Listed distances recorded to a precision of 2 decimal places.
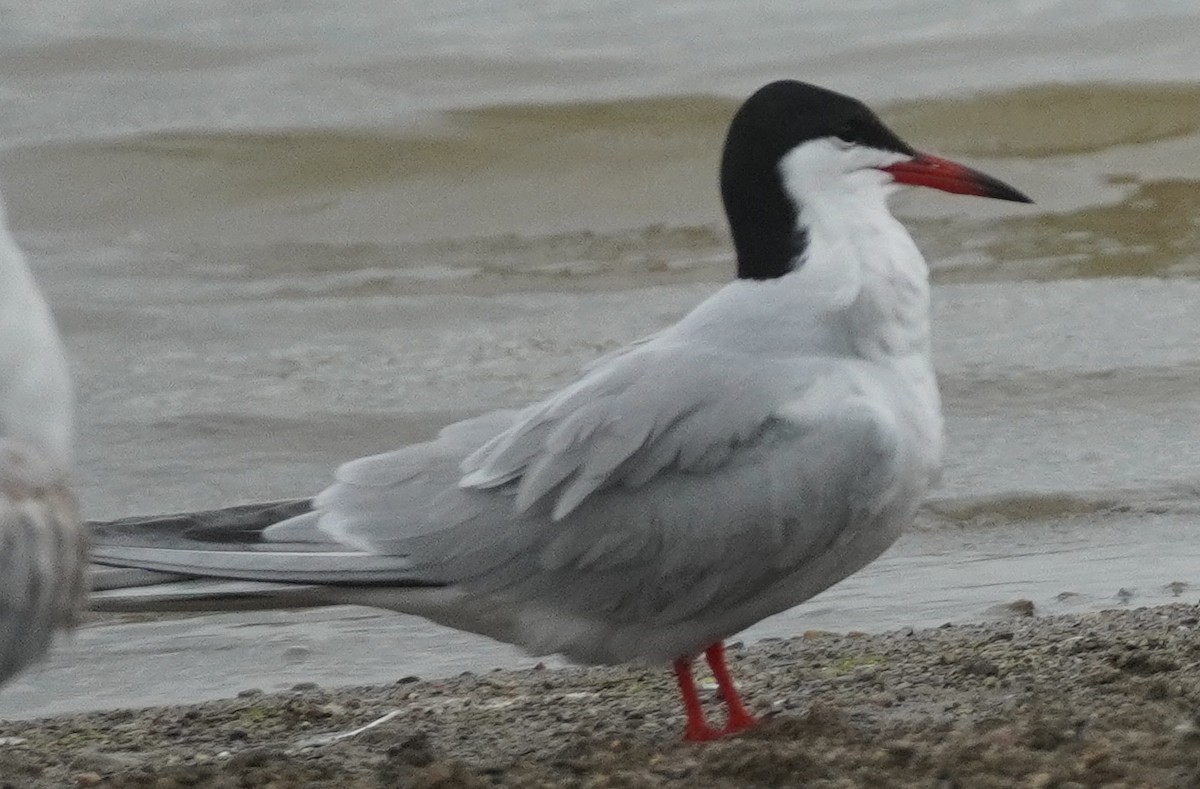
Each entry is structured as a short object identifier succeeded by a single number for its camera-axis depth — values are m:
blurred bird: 6.36
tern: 7.78
